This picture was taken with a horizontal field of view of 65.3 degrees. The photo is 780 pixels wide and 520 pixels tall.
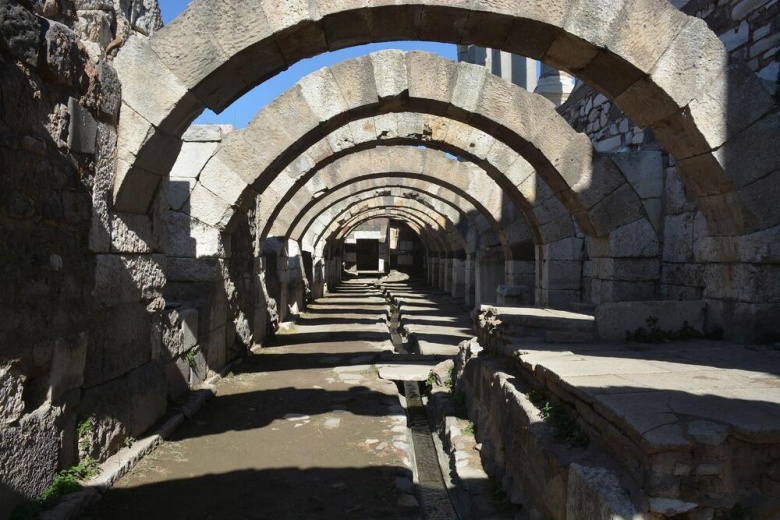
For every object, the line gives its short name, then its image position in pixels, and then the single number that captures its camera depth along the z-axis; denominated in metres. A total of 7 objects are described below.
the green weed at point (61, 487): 2.65
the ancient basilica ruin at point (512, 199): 2.65
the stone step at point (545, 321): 4.87
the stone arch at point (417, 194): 10.84
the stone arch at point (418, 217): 13.42
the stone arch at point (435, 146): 7.48
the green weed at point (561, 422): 2.85
